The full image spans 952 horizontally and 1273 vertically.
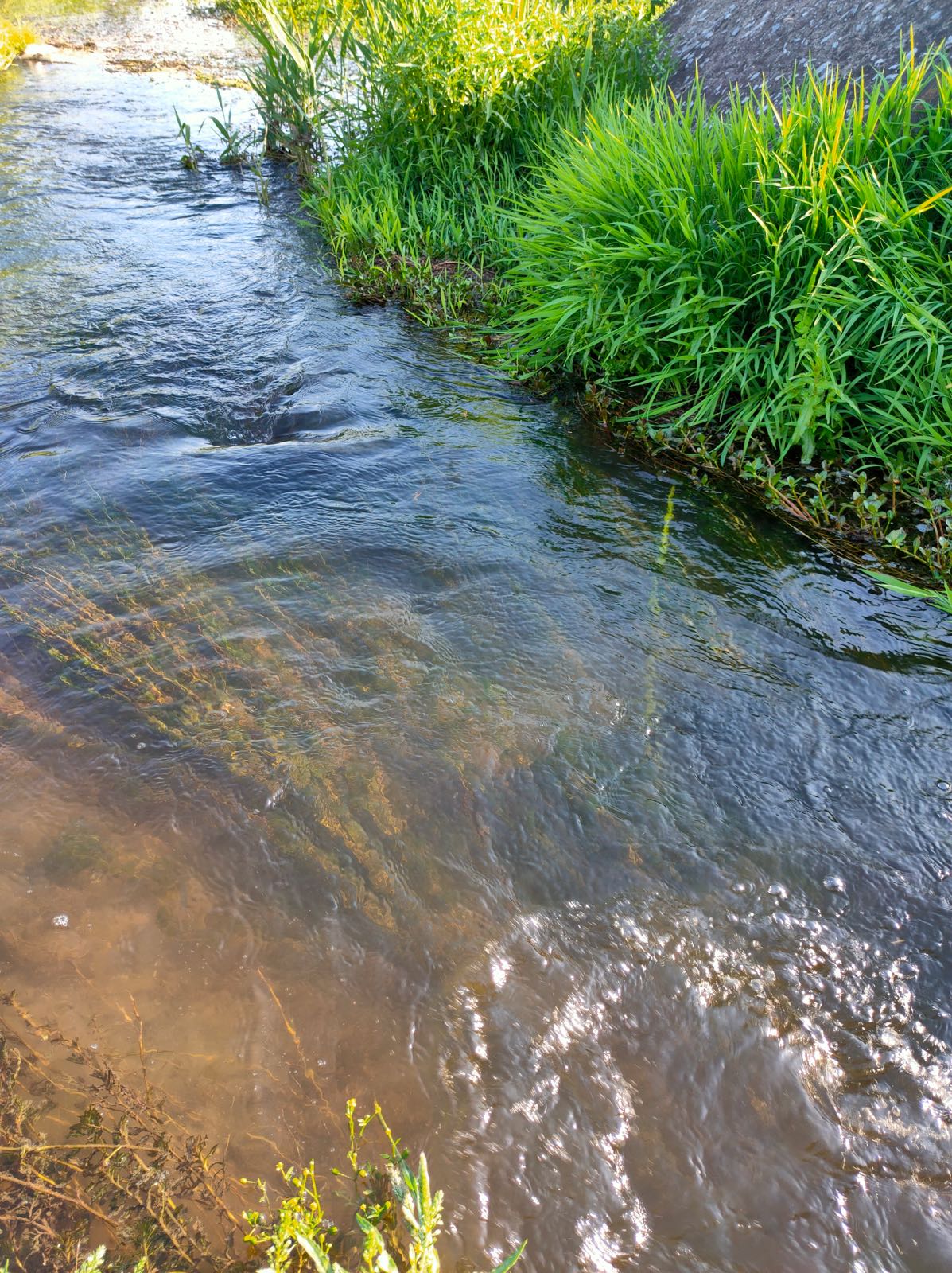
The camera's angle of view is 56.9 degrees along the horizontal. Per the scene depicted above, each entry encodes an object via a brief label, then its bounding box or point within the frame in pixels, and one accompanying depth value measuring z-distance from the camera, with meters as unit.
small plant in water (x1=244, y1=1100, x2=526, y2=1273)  1.47
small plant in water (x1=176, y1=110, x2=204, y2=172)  8.12
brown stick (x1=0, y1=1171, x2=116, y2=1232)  1.66
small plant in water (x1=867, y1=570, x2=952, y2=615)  3.21
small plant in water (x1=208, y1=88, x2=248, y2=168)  8.20
